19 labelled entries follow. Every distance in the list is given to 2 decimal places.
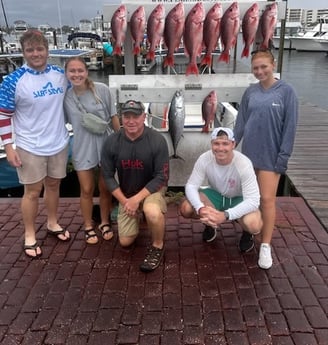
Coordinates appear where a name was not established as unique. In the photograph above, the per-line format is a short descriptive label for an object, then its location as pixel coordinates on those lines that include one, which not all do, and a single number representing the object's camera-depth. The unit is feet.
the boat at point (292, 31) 180.27
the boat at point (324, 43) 156.04
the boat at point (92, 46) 106.11
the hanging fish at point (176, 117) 13.37
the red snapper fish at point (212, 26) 11.51
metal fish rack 12.46
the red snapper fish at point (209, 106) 13.19
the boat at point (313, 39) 164.19
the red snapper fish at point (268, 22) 11.80
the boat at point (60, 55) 61.87
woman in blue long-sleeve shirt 9.57
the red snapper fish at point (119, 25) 11.98
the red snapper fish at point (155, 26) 11.62
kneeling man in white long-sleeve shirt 9.99
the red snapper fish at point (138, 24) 11.79
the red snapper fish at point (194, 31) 11.35
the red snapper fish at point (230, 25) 11.47
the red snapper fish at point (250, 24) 11.64
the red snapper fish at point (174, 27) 11.42
